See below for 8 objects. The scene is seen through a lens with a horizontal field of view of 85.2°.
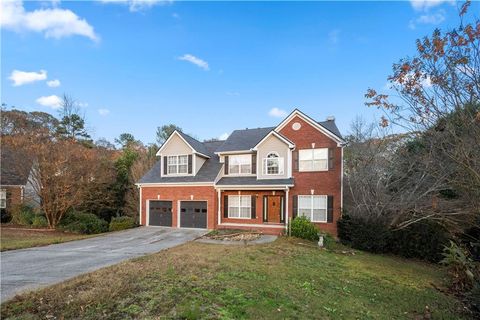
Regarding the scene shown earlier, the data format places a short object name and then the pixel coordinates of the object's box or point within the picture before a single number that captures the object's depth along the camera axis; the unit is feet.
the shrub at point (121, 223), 67.00
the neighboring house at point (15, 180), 69.10
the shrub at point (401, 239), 47.85
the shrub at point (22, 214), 69.56
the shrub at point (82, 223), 63.36
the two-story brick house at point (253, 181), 59.67
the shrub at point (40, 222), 67.31
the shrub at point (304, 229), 54.44
